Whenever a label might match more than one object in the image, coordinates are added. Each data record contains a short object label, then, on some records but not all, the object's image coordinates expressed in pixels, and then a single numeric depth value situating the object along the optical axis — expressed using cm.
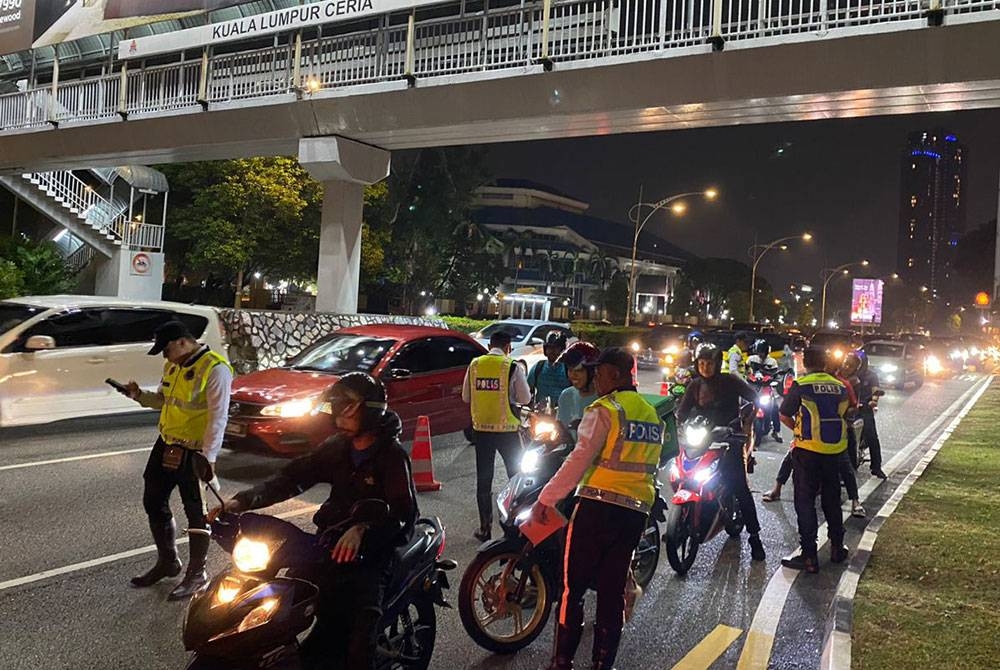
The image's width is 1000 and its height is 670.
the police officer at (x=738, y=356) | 1205
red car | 799
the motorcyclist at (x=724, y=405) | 627
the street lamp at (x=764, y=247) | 4069
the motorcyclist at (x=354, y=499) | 297
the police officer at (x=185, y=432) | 482
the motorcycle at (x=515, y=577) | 426
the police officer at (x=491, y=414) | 628
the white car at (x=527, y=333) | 1855
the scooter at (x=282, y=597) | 262
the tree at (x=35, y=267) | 2177
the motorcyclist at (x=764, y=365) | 1223
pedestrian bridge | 1122
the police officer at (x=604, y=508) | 366
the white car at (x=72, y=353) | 915
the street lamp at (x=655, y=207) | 2828
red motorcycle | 568
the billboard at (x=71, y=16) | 1920
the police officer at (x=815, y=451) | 600
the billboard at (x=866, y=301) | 5675
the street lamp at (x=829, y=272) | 5985
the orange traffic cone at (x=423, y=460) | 813
